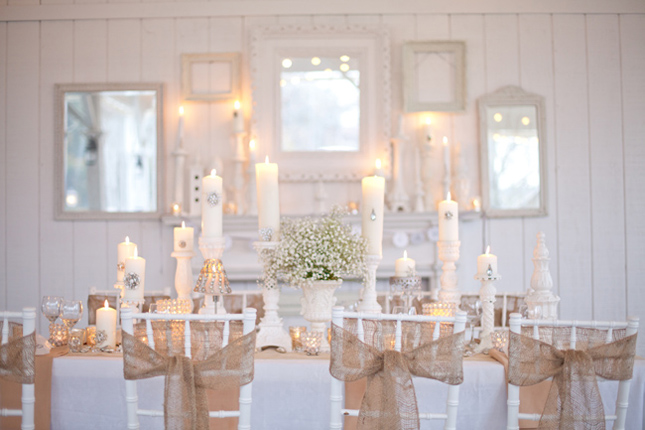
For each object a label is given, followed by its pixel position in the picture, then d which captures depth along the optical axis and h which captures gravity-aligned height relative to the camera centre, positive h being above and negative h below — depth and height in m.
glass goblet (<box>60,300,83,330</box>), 2.15 -0.30
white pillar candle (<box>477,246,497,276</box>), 2.19 -0.15
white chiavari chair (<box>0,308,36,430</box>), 1.72 -0.45
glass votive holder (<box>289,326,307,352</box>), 2.09 -0.39
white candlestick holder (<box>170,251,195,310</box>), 2.32 -0.19
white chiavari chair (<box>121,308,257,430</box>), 1.64 -0.31
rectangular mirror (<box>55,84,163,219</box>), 3.78 +0.43
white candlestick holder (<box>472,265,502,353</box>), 2.17 -0.29
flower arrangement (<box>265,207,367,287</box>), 2.00 -0.10
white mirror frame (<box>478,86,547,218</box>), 3.76 +0.46
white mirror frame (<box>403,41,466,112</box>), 3.74 +0.86
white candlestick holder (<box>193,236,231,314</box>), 2.08 -0.17
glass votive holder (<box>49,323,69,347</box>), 2.15 -0.38
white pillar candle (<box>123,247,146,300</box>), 2.15 -0.18
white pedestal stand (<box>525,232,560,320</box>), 2.13 -0.25
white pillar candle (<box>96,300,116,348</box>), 2.11 -0.34
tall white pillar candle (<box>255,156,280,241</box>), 2.13 +0.10
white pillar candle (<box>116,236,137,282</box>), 2.39 -0.11
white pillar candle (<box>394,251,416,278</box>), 2.29 -0.17
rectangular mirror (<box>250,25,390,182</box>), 3.73 +0.74
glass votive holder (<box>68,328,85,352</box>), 2.03 -0.38
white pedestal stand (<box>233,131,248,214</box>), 3.70 +0.28
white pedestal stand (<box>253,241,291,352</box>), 2.10 -0.34
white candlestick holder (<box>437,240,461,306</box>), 2.29 -0.18
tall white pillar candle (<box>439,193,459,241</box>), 2.31 +0.01
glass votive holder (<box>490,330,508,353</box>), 2.01 -0.39
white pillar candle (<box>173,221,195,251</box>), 2.31 -0.06
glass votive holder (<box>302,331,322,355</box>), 1.99 -0.38
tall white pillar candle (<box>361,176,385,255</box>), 2.14 +0.04
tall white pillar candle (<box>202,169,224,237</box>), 2.14 +0.06
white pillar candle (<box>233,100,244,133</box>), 3.69 +0.59
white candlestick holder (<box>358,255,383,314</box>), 2.15 -0.25
